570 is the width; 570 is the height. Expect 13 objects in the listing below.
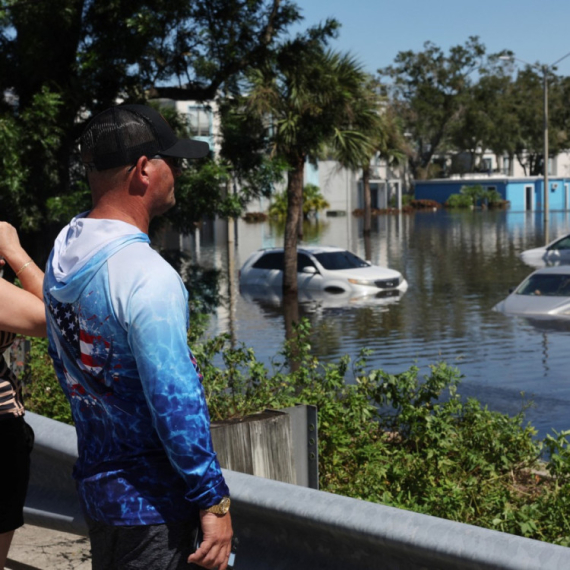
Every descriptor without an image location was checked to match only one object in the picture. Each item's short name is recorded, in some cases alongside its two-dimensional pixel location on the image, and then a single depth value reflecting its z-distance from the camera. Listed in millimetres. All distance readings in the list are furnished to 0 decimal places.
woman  3398
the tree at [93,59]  15562
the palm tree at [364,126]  23391
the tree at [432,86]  95938
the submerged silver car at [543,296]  19250
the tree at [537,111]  102938
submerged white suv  25203
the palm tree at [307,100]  19391
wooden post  4402
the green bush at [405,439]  5461
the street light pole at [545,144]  43688
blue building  103625
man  2402
